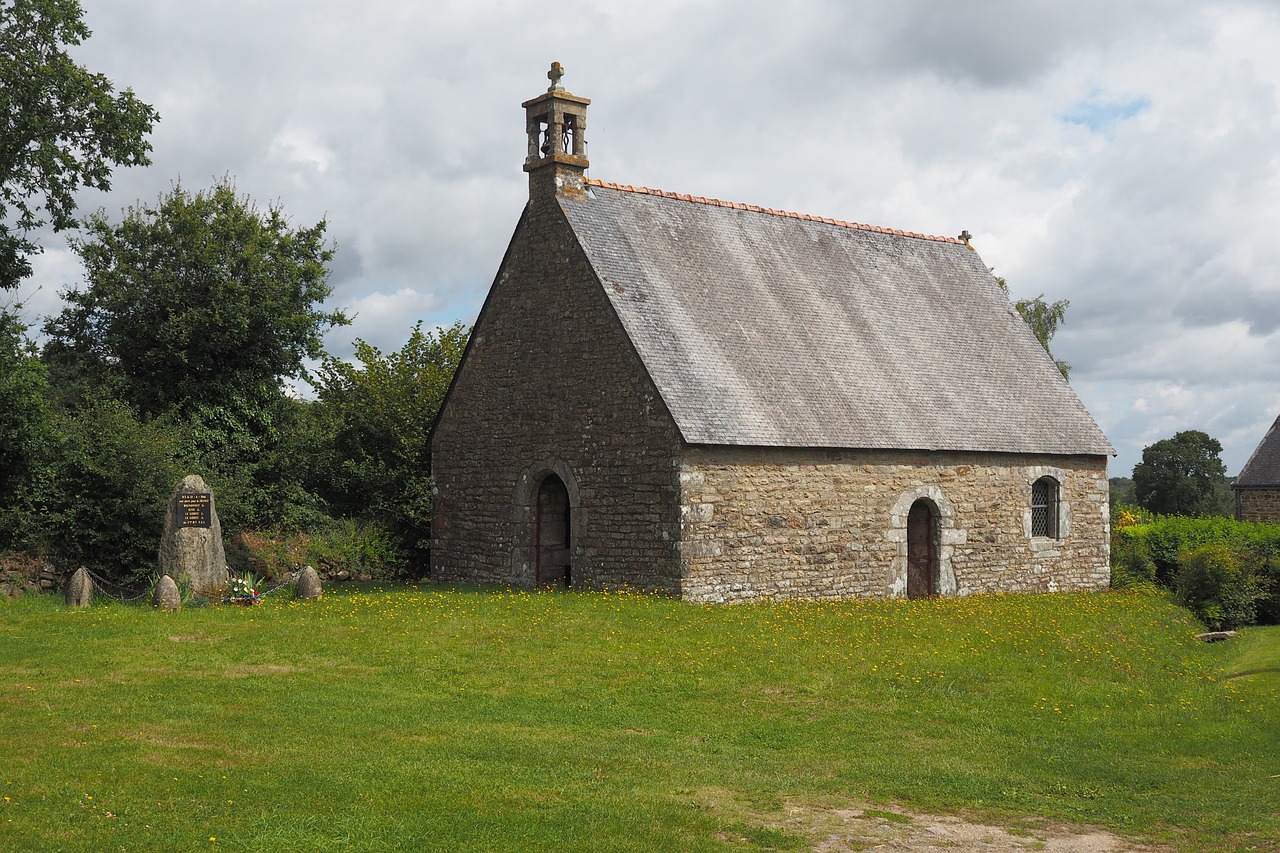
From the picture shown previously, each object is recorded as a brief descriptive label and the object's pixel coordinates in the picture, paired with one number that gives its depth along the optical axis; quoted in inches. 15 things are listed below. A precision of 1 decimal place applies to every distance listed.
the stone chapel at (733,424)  851.4
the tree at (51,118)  889.5
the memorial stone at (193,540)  828.0
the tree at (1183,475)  2342.5
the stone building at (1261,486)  1704.0
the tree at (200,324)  1111.0
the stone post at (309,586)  829.8
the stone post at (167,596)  765.9
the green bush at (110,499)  912.9
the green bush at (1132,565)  1119.0
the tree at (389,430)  1111.6
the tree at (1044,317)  1809.8
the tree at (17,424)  892.0
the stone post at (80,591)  799.7
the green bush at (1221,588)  992.2
